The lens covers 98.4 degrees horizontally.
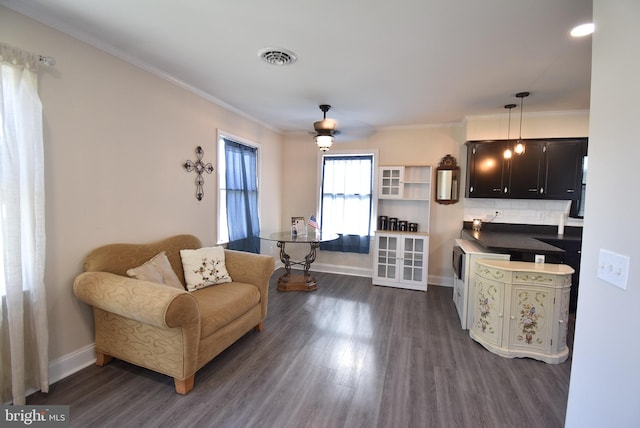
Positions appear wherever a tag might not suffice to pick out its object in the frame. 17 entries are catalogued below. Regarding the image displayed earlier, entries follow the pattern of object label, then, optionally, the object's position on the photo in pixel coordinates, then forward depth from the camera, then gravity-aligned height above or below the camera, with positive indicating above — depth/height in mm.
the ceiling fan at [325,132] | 3350 +830
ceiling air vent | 2285 +1218
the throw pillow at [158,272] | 2191 -627
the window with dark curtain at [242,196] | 3775 +24
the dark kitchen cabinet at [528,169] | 3617 +470
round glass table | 3804 -941
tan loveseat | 1774 -887
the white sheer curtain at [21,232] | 1677 -244
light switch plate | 1006 -240
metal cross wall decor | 3176 +326
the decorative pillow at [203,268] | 2666 -704
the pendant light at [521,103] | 3055 +1212
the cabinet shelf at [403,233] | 4199 -488
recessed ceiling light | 1838 +1193
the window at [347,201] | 4734 -17
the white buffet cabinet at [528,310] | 2355 -921
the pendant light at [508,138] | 3465 +899
